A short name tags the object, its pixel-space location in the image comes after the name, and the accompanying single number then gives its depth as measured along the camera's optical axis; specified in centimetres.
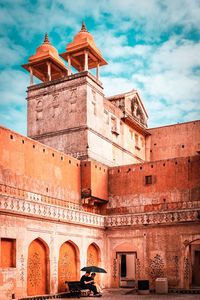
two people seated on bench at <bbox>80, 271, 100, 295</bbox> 1978
